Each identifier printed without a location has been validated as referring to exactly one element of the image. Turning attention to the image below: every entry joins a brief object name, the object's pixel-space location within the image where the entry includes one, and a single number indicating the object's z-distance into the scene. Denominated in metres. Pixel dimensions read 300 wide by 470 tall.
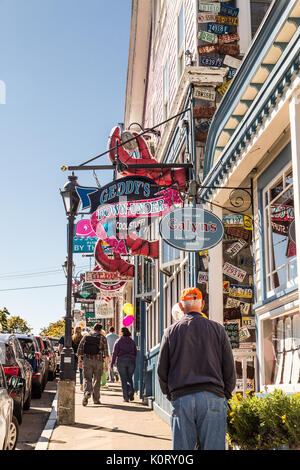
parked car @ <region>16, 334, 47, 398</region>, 15.84
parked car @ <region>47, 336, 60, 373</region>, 29.59
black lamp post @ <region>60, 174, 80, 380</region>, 11.32
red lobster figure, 10.85
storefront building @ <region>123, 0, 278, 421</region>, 10.49
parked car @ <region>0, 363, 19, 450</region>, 5.84
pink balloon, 20.22
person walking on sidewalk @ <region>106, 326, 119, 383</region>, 20.39
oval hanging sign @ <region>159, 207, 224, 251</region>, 7.98
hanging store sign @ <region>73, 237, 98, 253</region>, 18.80
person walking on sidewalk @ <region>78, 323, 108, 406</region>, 14.19
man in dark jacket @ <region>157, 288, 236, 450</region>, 5.14
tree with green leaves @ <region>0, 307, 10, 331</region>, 59.88
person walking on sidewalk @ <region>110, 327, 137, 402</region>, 15.51
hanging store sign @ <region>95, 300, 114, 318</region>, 28.80
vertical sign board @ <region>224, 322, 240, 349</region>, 9.11
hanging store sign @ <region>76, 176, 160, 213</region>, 10.16
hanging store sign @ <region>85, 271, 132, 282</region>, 21.34
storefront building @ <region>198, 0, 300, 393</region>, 5.92
